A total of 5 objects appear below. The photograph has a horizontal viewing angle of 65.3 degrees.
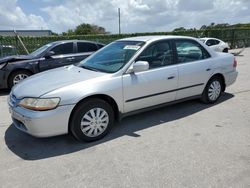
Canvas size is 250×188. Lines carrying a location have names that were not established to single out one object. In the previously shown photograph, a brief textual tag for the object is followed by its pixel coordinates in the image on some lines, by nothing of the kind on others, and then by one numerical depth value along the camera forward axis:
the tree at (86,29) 37.10
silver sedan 2.67
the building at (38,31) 30.71
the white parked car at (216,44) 11.61
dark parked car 5.38
